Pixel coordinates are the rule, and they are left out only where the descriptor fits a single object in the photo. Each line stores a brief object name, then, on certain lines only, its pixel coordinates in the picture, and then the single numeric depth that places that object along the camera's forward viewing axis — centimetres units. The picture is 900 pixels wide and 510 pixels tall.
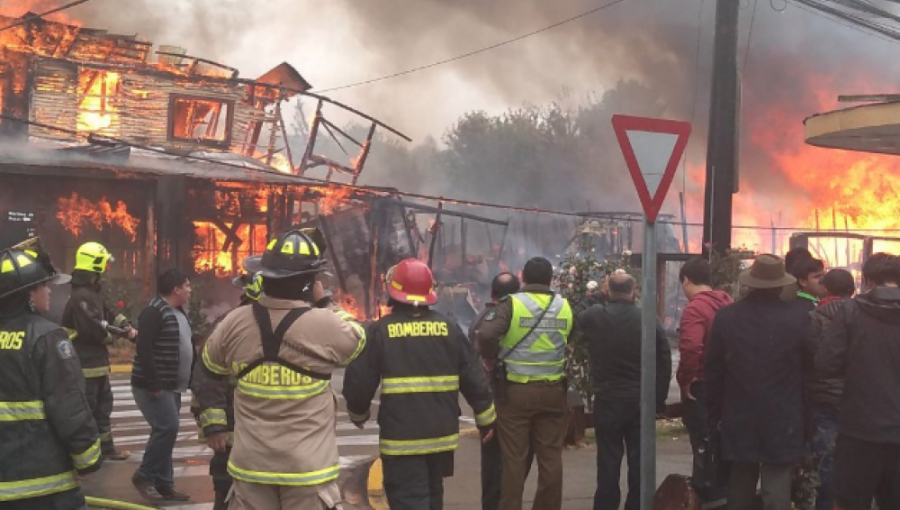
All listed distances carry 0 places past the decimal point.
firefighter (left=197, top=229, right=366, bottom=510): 397
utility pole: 1084
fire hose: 624
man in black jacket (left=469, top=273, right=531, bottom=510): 618
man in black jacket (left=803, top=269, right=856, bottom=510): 516
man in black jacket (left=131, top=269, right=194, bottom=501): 691
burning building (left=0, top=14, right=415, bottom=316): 1992
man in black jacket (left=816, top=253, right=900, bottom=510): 483
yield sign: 506
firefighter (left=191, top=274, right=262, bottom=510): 524
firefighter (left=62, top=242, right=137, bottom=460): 744
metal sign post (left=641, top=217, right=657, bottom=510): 495
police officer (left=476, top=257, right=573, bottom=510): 592
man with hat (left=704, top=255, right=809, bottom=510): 508
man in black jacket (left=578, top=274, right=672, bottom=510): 614
